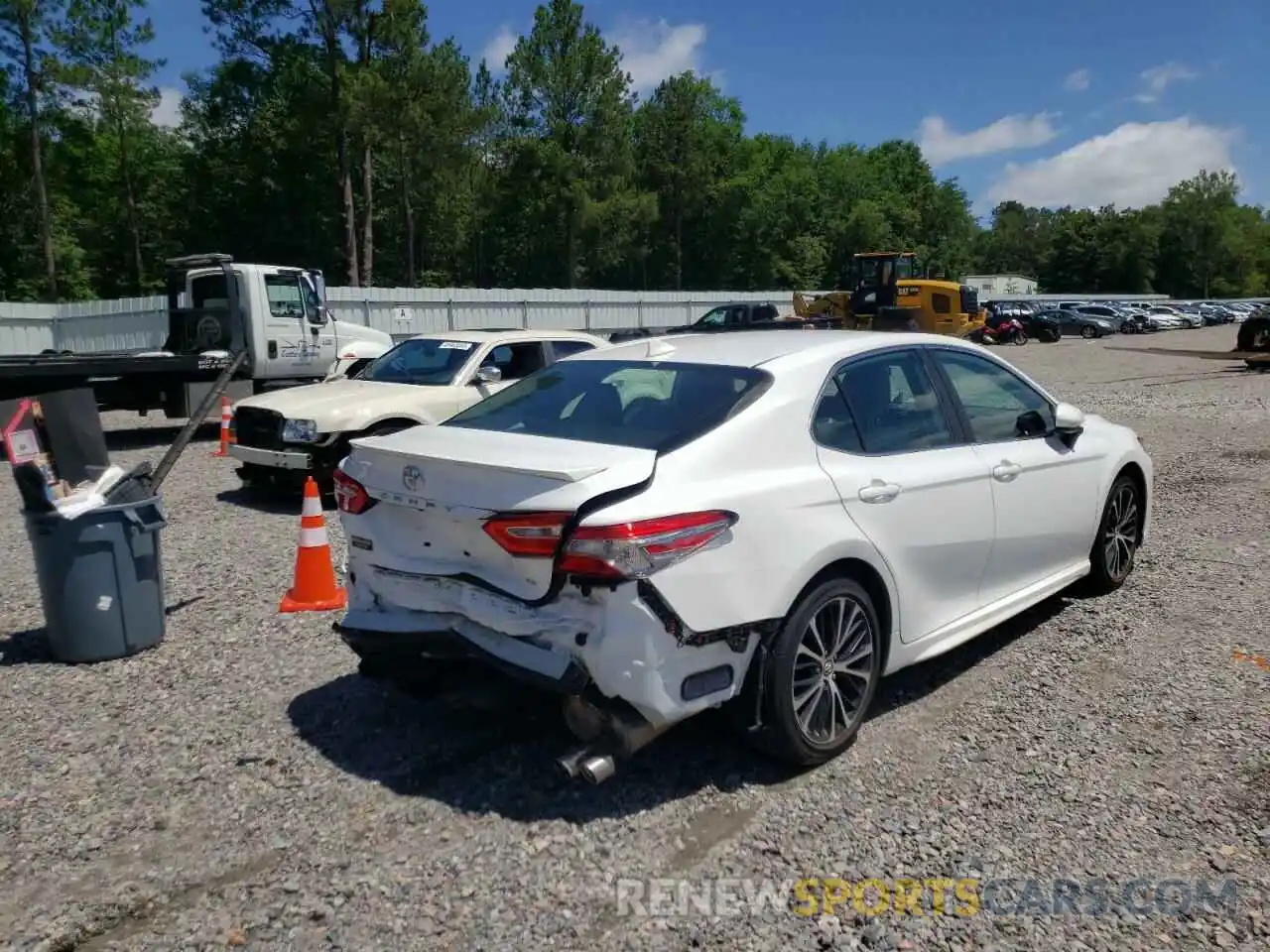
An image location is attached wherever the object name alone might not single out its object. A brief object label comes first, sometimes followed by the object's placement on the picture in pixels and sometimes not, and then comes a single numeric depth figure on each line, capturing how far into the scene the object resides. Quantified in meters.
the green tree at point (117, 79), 36.62
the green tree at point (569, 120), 51.28
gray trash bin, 4.77
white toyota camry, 3.23
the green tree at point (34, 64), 34.25
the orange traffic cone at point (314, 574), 5.81
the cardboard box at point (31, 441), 4.72
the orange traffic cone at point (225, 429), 12.20
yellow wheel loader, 32.47
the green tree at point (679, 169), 62.78
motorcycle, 41.38
